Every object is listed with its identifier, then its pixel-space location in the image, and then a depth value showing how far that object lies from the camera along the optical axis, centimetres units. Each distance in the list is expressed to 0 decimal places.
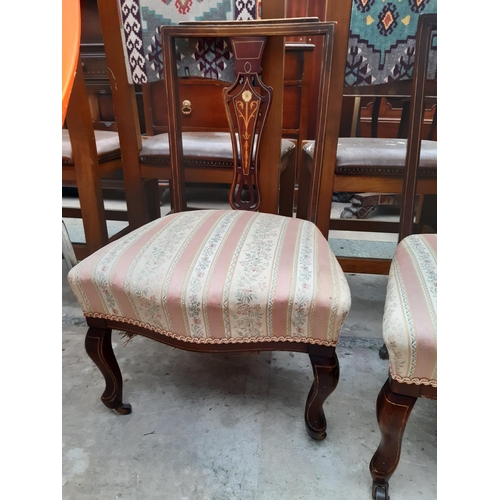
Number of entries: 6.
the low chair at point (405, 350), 57
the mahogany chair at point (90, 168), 115
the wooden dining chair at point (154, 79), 105
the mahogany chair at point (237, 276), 66
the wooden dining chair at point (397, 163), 100
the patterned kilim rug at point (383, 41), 97
